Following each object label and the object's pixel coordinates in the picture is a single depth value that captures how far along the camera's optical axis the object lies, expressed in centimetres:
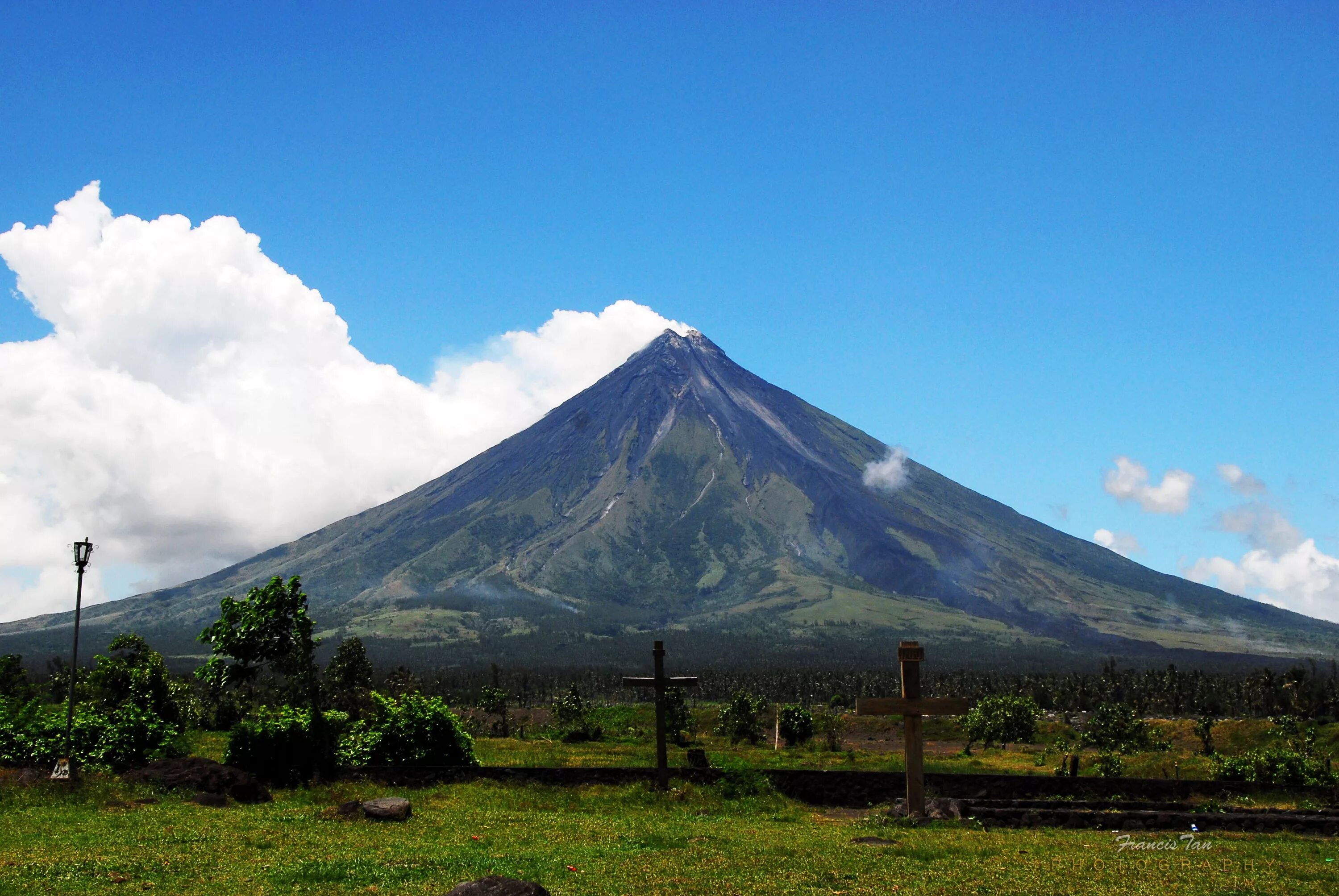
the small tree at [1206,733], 6325
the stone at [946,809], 2175
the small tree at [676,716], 5872
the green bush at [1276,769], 2950
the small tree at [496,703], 7838
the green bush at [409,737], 2933
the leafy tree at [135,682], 3775
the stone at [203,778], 2383
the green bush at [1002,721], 6831
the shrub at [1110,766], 3528
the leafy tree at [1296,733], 5441
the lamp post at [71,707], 2478
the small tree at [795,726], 6862
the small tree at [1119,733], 5591
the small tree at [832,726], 6294
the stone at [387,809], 2089
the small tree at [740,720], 6906
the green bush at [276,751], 2597
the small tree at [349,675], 4788
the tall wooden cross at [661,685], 2617
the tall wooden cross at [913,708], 2203
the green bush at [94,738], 2814
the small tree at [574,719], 5869
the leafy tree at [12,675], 4669
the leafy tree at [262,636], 3556
